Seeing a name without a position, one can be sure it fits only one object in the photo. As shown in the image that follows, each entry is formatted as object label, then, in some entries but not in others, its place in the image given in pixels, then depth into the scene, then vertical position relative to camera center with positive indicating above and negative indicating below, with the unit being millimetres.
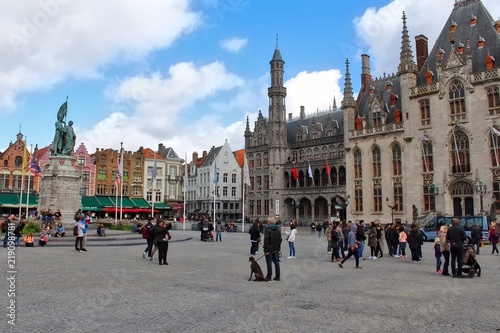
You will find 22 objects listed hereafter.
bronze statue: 30406 +5859
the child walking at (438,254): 14915 -1267
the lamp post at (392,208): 46550 +996
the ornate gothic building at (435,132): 41656 +8976
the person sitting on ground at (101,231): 26297 -678
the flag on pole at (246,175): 42938 +4296
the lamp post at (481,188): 37556 +2491
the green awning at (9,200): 56031 +2683
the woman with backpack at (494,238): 22203 -1085
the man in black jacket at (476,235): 20203 -844
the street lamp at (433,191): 43594 +2605
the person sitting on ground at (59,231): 24469 -613
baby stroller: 13718 -1360
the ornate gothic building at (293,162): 58719 +8077
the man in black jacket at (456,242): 13359 -767
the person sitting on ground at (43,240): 21781 -985
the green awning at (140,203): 71288 +2751
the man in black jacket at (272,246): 12516 -789
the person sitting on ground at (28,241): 21469 -1011
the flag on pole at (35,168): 38125 +4573
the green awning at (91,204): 63656 +2338
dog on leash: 12484 -1496
